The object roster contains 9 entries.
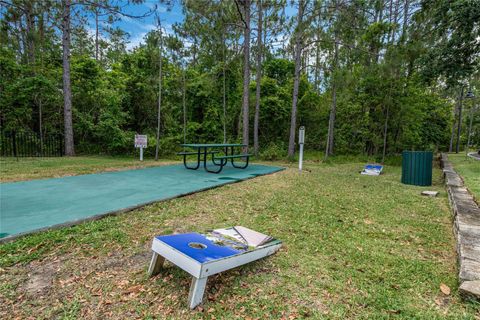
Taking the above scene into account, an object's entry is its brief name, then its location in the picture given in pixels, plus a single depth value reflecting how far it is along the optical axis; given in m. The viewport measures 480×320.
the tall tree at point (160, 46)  7.98
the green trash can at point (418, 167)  5.19
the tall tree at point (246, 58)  8.70
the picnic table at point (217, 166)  5.93
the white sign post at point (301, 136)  6.44
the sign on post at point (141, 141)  8.09
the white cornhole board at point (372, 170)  6.71
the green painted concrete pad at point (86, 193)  2.68
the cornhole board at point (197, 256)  1.52
